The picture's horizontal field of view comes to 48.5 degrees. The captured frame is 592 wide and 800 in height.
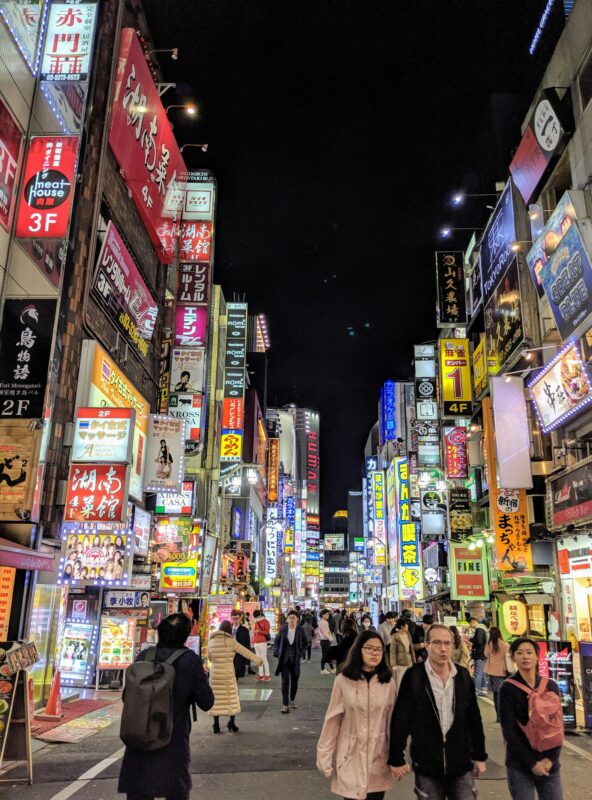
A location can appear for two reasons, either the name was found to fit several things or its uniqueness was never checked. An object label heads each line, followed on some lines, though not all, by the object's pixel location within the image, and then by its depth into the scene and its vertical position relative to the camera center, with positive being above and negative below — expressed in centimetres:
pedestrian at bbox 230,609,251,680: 1566 -118
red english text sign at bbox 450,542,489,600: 2448 +81
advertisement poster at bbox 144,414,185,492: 1864 +382
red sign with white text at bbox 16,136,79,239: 1238 +739
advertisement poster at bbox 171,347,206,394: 2245 +732
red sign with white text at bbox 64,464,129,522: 1301 +190
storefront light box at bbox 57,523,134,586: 1328 +73
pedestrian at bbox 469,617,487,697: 1441 -126
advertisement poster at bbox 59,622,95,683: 1417 -126
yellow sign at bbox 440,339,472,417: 2664 +872
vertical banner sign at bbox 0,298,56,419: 1135 +401
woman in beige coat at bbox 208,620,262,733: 959 -111
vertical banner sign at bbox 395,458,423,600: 4344 +292
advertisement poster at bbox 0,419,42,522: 1095 +200
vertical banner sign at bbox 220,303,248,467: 3331 +943
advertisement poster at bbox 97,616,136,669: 1410 -108
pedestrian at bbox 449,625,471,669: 1023 -83
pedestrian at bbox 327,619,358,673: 1059 -84
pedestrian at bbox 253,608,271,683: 1765 -106
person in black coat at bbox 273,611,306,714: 1177 -111
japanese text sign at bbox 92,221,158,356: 1561 +757
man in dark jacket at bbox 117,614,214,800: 417 -99
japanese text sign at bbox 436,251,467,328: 2725 +1248
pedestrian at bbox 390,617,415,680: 1028 -83
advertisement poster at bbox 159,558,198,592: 2303 +56
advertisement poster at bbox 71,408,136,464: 1358 +312
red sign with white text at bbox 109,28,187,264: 1669 +1216
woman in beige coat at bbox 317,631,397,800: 411 -81
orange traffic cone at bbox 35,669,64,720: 1047 -180
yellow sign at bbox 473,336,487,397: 2494 +851
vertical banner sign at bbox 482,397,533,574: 1802 +185
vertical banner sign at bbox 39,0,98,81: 1385 +1129
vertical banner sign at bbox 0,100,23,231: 1188 +757
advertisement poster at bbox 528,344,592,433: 1378 +446
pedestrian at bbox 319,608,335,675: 1989 -108
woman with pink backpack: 446 -89
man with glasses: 410 -81
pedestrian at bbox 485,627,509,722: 1055 -94
